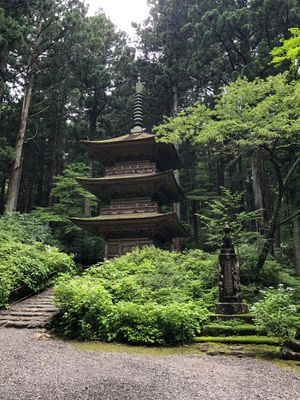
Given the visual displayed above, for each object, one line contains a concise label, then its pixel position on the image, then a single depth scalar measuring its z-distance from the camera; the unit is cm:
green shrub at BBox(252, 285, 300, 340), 628
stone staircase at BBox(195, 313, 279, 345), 696
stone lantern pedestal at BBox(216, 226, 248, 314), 839
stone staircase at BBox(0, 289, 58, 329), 822
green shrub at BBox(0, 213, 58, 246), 1593
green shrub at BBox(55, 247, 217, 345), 698
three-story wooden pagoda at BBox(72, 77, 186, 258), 1614
